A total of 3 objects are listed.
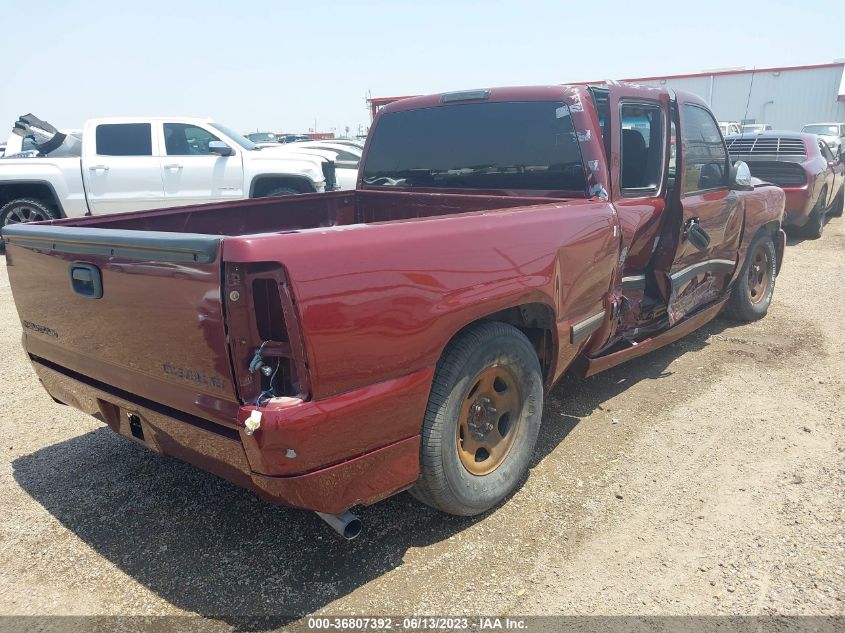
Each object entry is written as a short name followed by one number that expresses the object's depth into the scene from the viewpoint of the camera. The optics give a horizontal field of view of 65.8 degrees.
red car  9.73
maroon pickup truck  2.14
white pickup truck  9.74
